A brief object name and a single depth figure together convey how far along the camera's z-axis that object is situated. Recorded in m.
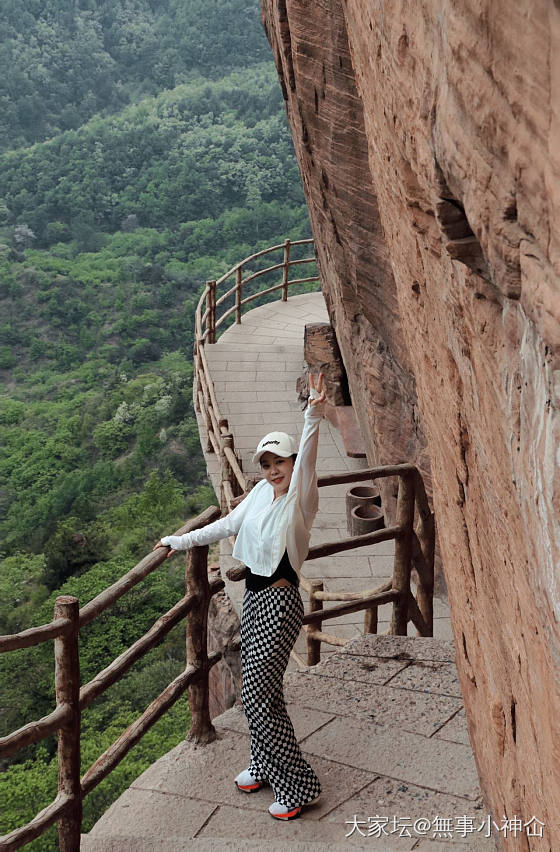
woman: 2.98
